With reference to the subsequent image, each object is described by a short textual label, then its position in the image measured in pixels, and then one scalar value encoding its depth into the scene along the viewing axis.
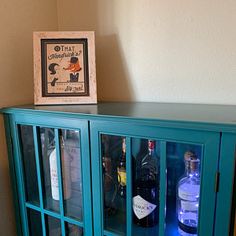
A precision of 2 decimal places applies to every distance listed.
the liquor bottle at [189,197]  0.68
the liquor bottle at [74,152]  0.84
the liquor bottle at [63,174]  0.89
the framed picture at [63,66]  0.99
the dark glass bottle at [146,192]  0.75
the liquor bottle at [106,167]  0.78
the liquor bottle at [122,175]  0.78
